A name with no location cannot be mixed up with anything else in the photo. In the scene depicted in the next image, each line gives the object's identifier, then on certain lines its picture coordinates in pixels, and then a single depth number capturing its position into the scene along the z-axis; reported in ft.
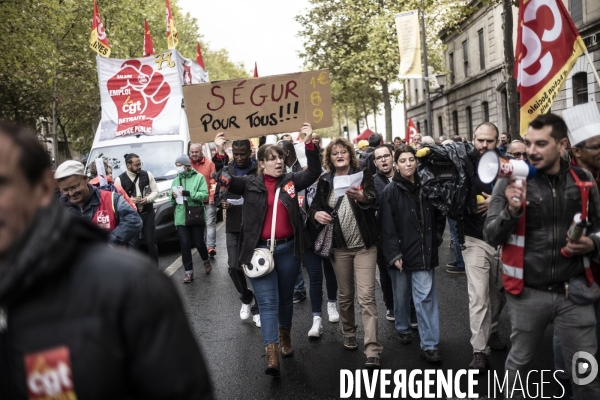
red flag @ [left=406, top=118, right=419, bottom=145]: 63.51
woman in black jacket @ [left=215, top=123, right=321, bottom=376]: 17.38
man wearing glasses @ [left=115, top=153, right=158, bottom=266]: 28.35
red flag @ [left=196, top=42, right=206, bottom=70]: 66.16
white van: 41.19
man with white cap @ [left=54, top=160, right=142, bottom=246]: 16.48
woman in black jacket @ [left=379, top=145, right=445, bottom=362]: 17.87
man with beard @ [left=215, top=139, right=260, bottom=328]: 23.11
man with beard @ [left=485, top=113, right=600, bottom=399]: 11.55
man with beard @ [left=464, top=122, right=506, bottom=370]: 16.74
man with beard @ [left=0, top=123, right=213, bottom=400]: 4.92
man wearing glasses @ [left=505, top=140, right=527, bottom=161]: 22.80
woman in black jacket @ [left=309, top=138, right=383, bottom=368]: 18.48
